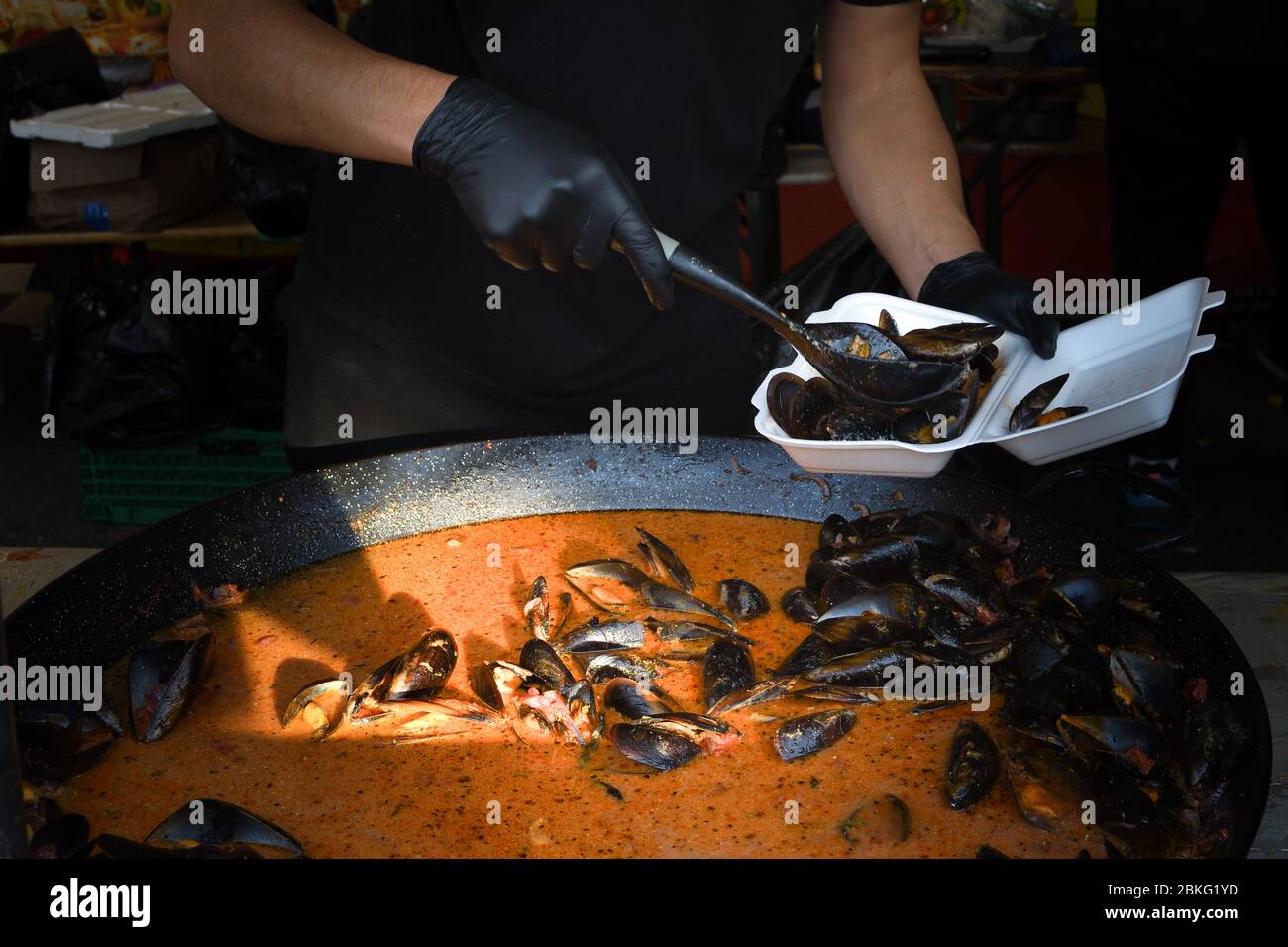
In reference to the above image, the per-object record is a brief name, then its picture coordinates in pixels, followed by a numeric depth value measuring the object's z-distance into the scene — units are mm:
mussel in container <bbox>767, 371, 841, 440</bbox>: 1575
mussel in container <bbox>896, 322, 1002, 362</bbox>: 1566
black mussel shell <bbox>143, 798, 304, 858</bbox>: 1188
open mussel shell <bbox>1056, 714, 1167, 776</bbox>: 1271
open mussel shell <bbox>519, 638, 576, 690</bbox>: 1437
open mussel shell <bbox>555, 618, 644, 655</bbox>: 1540
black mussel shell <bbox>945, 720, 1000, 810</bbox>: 1271
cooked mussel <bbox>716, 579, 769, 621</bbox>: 1626
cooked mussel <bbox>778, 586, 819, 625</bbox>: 1608
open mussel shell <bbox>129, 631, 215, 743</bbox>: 1404
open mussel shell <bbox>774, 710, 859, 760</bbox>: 1340
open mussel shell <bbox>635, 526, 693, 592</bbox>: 1699
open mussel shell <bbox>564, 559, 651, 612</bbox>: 1670
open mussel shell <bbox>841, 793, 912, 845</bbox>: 1223
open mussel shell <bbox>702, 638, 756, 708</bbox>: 1438
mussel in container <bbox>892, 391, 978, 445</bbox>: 1492
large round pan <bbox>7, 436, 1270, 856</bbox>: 1503
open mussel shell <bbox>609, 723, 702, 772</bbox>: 1328
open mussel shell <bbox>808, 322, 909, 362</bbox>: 1616
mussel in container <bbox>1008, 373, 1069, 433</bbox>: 1565
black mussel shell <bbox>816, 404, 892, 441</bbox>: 1534
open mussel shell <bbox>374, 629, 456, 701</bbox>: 1431
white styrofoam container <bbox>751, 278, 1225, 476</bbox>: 1461
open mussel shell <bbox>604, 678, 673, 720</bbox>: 1404
